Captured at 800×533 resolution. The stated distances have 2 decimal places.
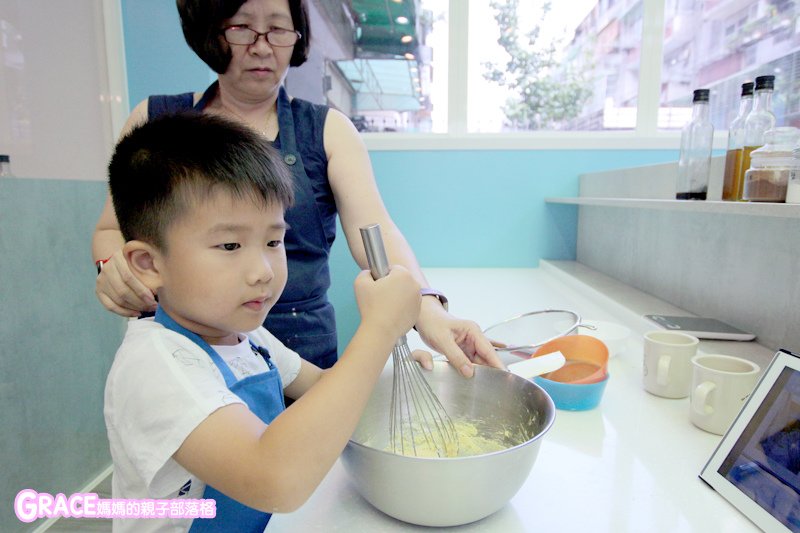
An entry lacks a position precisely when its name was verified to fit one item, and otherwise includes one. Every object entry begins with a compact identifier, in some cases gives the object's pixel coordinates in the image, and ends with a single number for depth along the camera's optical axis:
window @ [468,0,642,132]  2.45
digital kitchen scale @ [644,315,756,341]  1.10
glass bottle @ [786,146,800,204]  0.76
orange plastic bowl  0.92
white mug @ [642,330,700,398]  0.87
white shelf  0.71
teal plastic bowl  0.83
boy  0.47
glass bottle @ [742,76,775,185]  0.96
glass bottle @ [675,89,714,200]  1.17
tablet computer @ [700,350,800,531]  0.53
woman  0.89
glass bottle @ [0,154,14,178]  1.69
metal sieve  1.18
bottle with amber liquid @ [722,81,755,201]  1.00
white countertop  0.55
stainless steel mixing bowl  0.48
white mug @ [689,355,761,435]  0.72
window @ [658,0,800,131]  2.22
